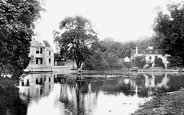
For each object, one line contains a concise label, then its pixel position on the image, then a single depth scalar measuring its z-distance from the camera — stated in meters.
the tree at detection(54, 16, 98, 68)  49.66
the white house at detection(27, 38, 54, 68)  55.31
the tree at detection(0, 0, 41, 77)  8.44
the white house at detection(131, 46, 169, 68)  79.22
